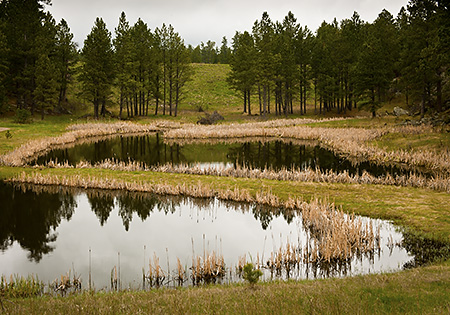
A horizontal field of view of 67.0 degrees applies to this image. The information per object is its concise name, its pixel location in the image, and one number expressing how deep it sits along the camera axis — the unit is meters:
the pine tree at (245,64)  72.94
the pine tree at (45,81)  55.61
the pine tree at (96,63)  63.25
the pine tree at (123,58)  64.94
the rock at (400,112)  55.75
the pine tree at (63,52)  67.44
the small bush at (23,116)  52.16
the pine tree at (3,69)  52.65
